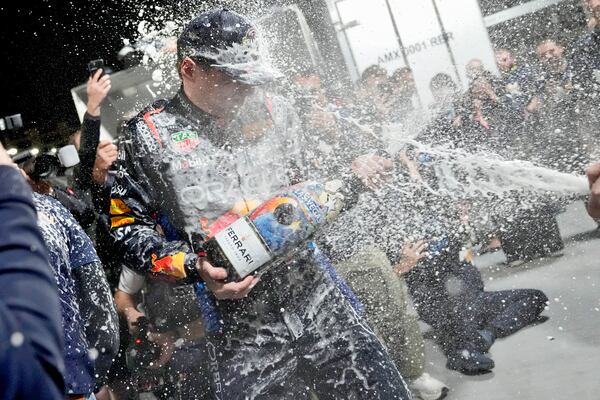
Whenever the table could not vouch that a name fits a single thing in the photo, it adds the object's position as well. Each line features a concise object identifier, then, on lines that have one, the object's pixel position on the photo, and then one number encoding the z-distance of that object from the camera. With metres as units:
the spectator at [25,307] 0.80
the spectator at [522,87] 6.27
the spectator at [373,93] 6.94
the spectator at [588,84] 5.57
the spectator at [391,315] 3.84
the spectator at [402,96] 7.81
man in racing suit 2.34
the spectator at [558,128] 5.89
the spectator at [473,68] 8.42
